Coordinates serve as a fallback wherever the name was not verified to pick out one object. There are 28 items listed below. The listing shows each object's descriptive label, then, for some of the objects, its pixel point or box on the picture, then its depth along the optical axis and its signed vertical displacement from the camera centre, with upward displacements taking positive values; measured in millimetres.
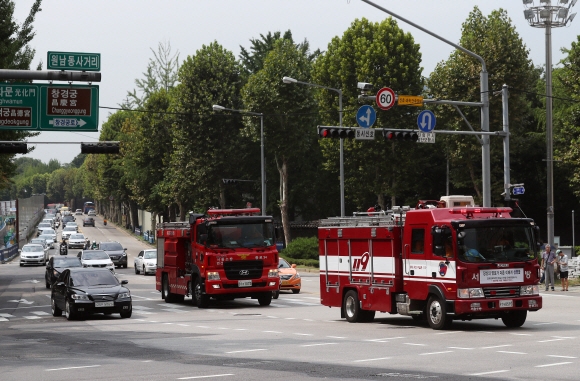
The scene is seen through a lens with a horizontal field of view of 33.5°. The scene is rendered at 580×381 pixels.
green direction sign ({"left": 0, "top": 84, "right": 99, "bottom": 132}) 29156 +3563
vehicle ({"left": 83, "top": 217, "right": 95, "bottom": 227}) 153375 +335
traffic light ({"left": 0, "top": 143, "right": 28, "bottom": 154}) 27844 +2237
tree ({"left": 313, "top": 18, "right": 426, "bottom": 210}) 60844 +8503
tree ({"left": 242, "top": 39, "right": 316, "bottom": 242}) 67000 +8400
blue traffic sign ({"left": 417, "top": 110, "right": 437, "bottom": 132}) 30797 +3285
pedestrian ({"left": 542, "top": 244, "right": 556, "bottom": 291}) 37000 -1543
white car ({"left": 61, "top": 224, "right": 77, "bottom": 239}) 110888 -834
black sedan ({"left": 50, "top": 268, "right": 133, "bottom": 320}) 26969 -1969
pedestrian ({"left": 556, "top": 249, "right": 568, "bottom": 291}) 36562 -1750
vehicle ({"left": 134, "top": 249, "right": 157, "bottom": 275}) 58156 -2333
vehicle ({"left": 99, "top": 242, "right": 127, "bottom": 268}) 69125 -2027
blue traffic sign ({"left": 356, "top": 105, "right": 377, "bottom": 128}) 32750 +3697
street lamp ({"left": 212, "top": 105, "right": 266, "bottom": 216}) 56628 +2155
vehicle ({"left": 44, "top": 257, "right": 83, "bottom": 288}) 45175 -1962
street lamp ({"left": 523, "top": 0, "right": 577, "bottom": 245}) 40625 +8594
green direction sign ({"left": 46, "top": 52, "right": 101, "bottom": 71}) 22219 +3785
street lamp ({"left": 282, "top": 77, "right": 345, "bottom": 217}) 48031 +2581
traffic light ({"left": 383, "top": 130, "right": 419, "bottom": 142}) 29453 +2711
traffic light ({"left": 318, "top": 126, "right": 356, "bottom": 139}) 30094 +2875
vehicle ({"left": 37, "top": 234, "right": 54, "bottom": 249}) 95000 -1570
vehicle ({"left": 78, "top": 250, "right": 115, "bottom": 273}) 52094 -1903
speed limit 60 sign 29422 +3841
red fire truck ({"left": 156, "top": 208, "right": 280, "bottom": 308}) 29719 -971
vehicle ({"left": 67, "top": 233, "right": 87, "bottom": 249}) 95312 -1776
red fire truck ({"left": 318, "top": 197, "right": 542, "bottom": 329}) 20234 -879
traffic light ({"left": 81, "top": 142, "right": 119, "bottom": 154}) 29047 +2332
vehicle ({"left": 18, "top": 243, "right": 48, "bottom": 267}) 76875 -2535
